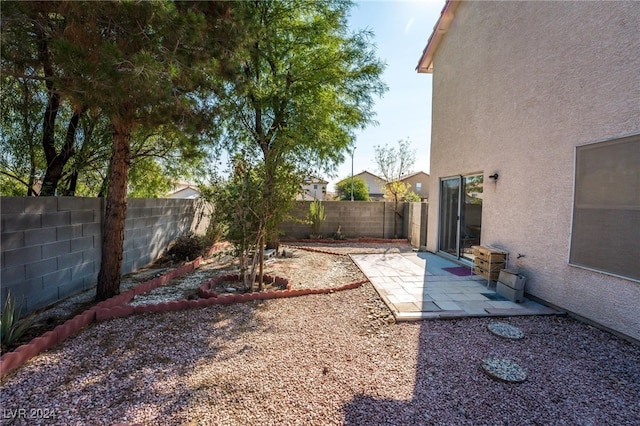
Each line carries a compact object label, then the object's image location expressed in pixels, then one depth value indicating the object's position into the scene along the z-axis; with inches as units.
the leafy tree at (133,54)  122.5
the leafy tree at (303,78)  266.4
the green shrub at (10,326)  122.3
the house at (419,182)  1646.2
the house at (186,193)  1488.9
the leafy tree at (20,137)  176.2
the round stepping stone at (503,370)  113.9
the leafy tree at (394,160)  918.4
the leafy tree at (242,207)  206.7
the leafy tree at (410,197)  662.7
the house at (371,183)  1843.0
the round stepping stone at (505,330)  149.4
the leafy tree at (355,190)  1120.8
